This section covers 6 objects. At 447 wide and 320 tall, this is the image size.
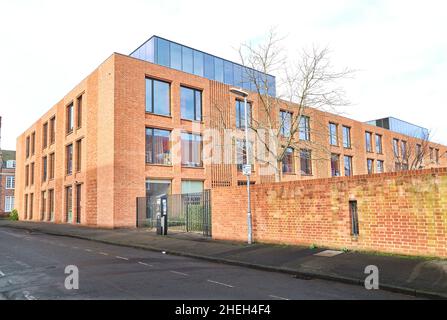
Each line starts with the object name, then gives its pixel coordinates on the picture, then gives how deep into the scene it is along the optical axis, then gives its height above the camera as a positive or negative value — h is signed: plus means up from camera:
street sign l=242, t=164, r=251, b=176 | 14.66 +1.13
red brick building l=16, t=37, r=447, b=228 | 24.64 +4.82
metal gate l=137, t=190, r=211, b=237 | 17.64 -0.69
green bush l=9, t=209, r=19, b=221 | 48.17 -1.55
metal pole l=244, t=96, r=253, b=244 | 14.27 -0.80
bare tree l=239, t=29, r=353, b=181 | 21.11 +6.03
